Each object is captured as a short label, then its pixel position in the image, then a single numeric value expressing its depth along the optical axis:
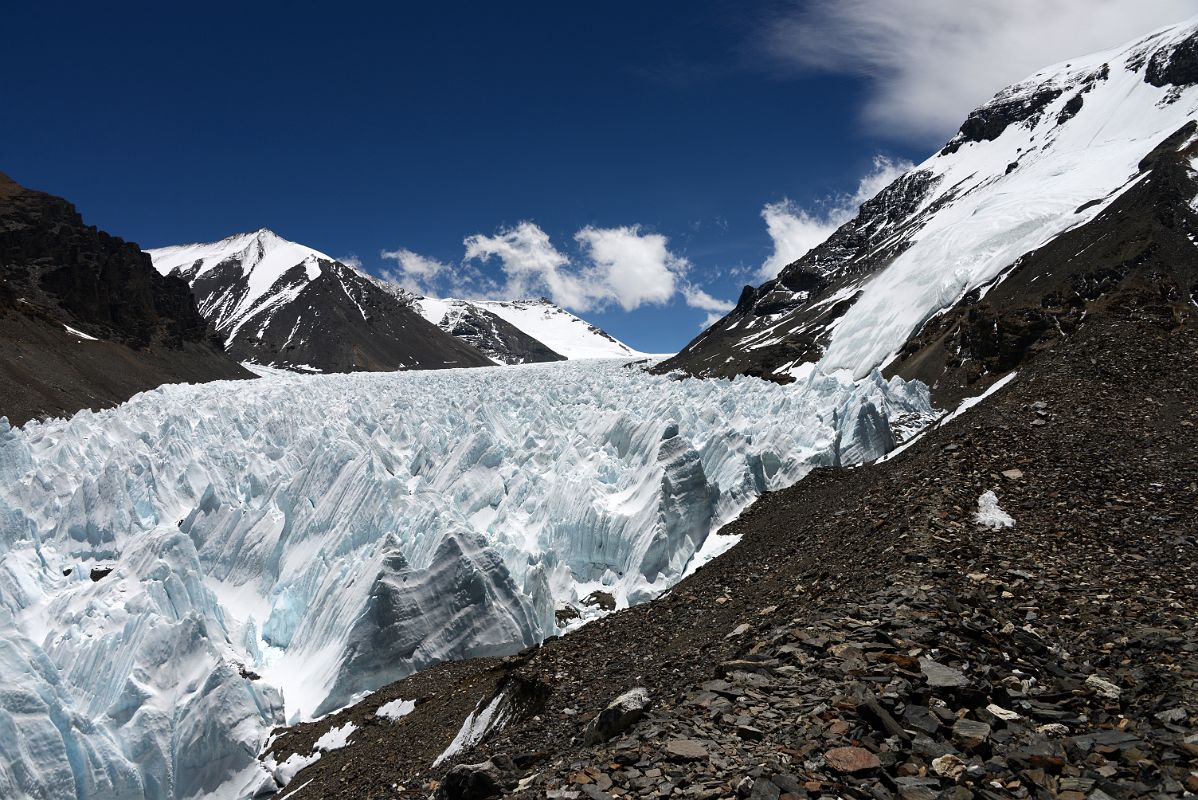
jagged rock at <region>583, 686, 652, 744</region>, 4.59
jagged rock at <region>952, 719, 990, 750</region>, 3.88
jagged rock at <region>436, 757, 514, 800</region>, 4.46
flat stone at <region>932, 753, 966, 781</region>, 3.62
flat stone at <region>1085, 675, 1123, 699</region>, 4.41
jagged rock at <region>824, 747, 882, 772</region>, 3.64
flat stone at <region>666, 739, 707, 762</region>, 3.90
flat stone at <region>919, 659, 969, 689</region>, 4.39
